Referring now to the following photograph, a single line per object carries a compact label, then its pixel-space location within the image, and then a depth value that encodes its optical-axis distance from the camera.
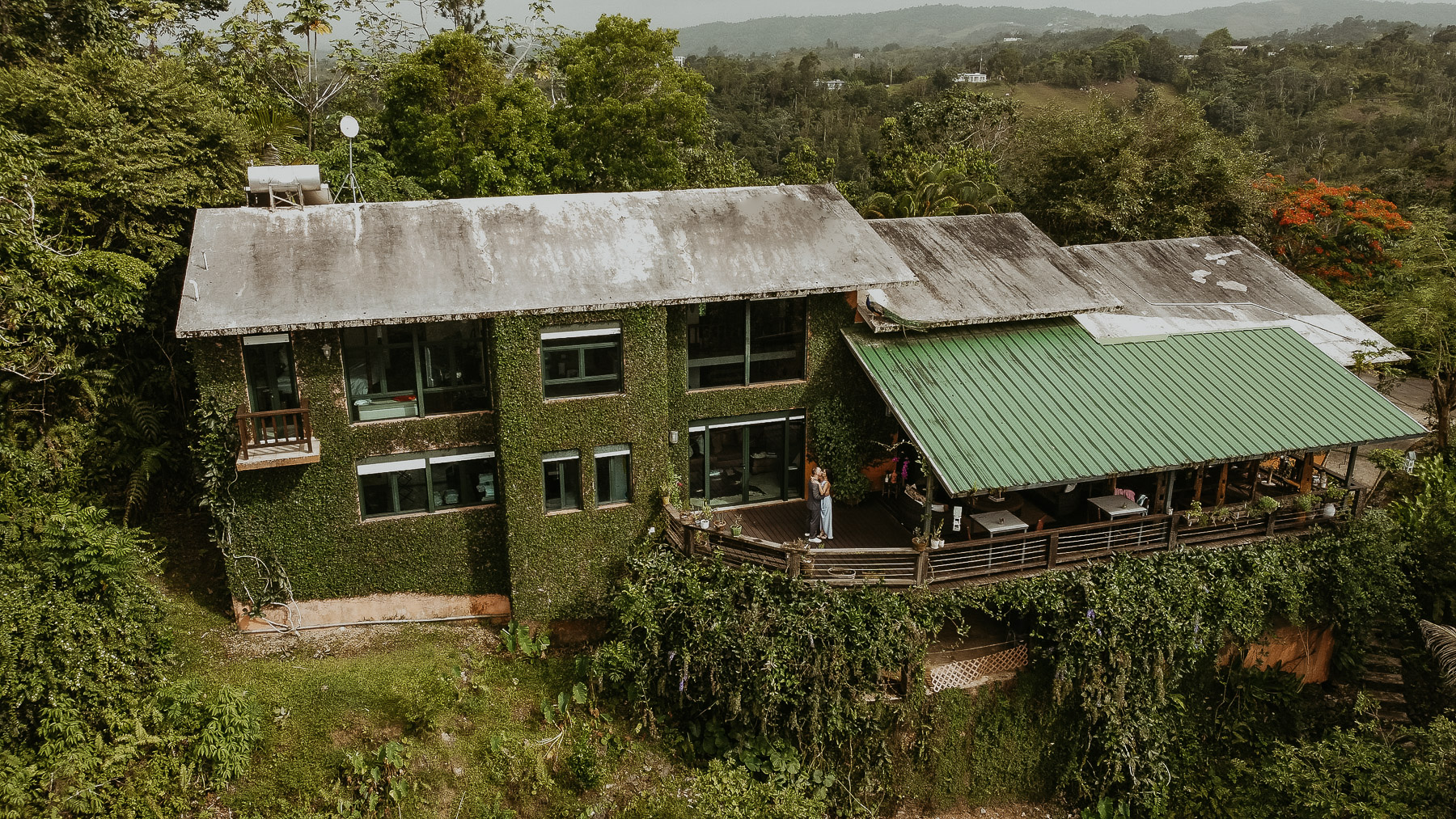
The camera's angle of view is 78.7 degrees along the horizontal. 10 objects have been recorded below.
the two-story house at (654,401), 15.28
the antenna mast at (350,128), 16.75
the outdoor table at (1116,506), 17.16
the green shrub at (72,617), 12.95
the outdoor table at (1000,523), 16.48
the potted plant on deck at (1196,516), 16.81
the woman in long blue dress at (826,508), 16.94
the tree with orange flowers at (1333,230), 28.36
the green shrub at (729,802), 14.60
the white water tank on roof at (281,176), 16.36
